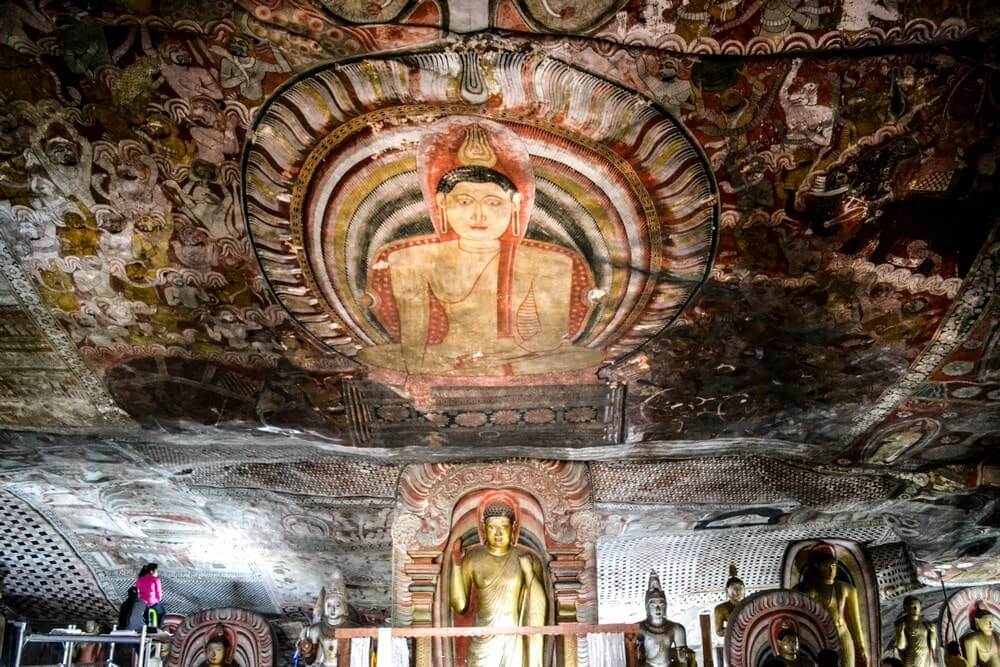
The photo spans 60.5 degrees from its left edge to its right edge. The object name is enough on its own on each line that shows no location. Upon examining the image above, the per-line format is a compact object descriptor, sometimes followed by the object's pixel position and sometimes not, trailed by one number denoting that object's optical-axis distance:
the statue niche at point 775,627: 8.49
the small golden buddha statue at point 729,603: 9.85
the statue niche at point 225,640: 8.23
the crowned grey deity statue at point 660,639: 9.05
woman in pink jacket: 9.94
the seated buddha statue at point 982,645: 10.98
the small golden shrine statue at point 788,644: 8.27
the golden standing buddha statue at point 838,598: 10.53
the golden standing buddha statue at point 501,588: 8.83
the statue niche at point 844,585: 10.55
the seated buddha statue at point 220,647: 8.15
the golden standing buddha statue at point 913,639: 11.13
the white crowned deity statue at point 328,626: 9.88
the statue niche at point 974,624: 11.00
